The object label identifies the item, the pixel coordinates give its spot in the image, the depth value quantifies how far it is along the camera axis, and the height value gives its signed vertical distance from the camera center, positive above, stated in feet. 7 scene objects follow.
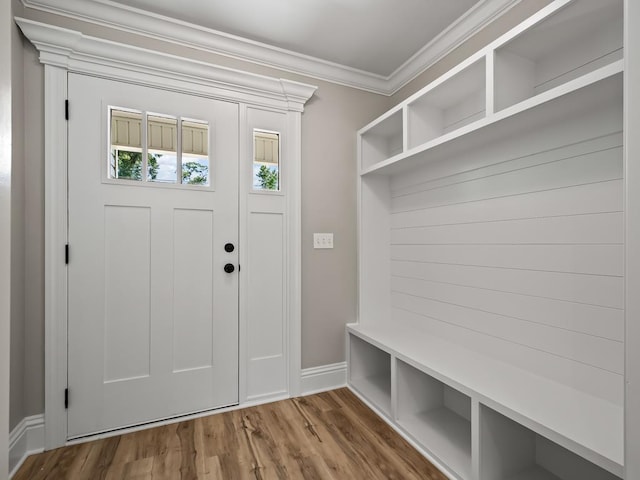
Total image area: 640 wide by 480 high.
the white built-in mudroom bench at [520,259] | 4.17 -0.31
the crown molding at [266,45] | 5.94 +4.20
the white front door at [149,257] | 5.98 -0.34
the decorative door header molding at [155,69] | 5.65 +3.38
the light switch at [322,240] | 7.94 +0.00
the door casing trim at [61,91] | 5.68 +2.69
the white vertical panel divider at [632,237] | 3.08 +0.04
